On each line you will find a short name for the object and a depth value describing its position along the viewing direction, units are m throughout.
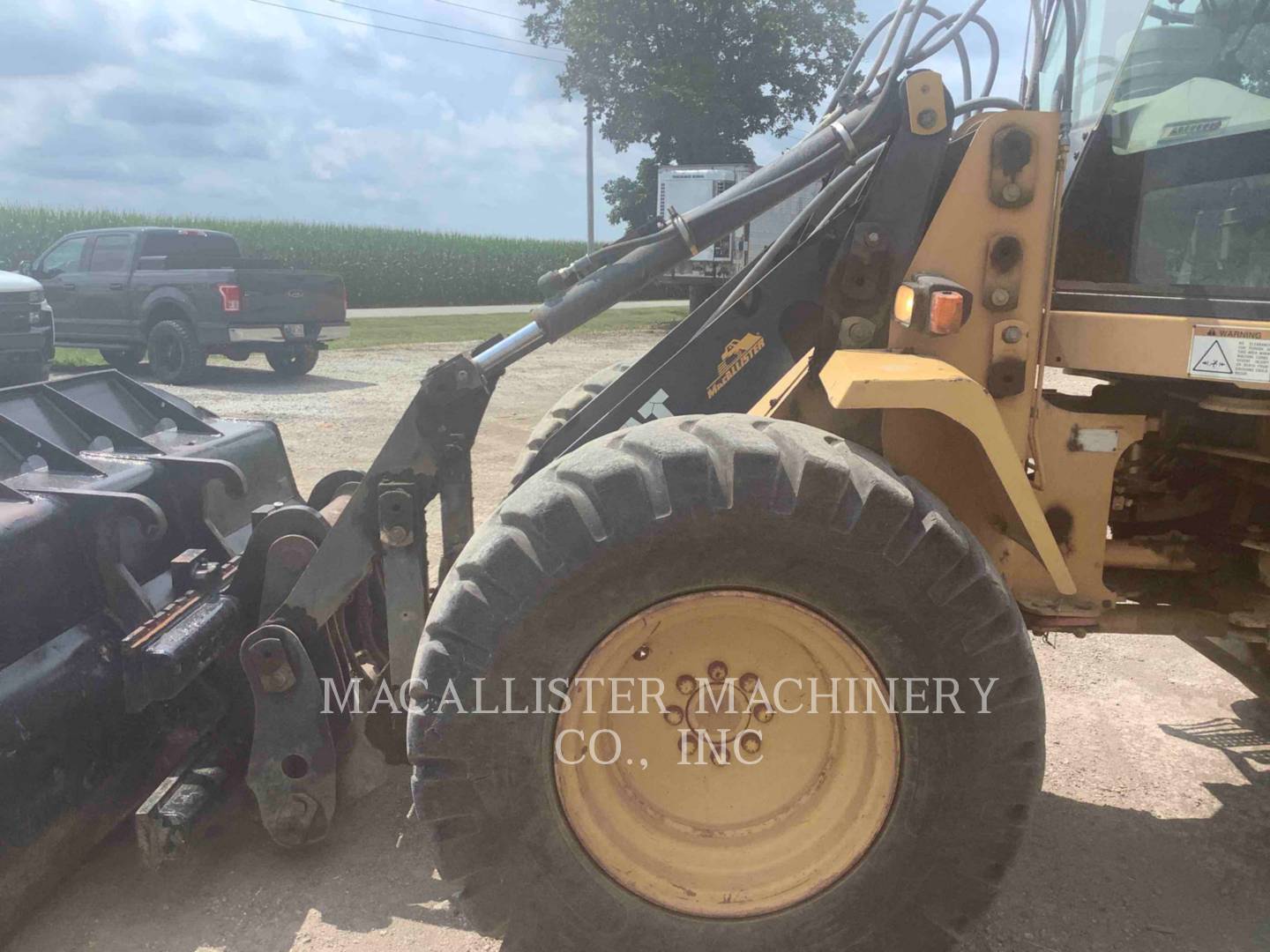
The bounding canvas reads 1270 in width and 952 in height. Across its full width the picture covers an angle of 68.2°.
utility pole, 32.47
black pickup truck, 12.36
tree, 28.48
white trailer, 13.48
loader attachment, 2.42
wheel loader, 2.08
